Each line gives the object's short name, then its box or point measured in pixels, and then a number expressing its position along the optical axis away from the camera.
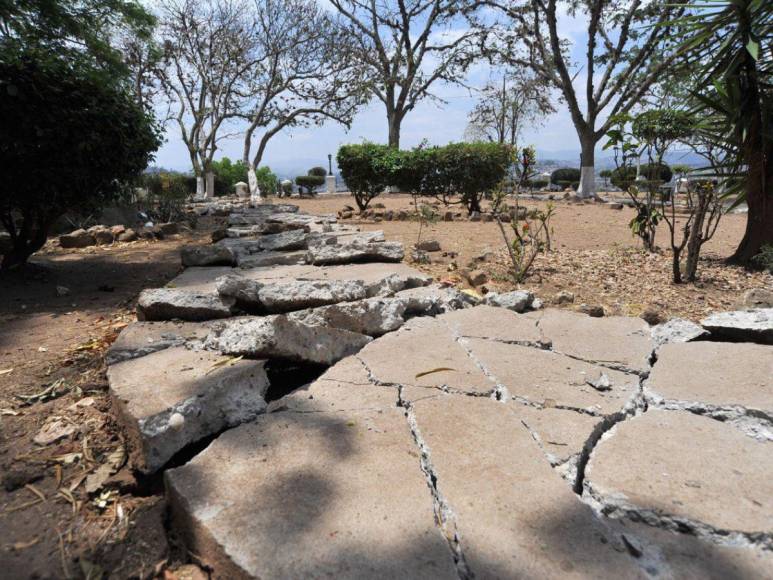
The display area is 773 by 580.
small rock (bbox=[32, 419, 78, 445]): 1.57
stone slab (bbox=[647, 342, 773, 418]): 1.67
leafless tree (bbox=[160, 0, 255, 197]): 17.11
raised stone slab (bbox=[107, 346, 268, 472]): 1.37
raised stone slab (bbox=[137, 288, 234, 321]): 2.36
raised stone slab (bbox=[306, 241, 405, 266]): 3.77
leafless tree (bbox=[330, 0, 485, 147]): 18.14
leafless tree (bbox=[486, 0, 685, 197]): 15.20
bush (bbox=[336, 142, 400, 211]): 9.61
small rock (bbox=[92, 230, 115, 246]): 6.29
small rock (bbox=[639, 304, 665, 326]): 2.73
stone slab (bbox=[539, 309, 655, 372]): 2.08
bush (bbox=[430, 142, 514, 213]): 9.03
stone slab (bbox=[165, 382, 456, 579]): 0.99
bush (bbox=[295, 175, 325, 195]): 23.23
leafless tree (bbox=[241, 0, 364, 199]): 16.39
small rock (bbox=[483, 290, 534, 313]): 2.78
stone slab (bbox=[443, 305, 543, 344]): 2.29
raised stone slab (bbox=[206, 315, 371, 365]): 1.82
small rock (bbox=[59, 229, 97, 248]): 6.00
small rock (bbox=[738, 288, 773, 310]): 2.95
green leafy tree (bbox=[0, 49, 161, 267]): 3.62
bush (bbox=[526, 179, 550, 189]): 27.97
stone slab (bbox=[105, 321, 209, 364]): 1.97
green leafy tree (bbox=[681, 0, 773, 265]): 4.16
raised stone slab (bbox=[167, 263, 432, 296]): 2.87
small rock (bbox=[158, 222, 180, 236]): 7.03
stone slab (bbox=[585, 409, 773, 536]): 1.14
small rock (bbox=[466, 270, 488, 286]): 3.60
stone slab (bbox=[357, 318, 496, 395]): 1.80
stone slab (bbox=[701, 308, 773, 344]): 2.18
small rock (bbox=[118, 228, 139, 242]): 6.48
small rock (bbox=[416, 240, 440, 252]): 4.99
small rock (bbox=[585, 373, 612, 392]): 1.80
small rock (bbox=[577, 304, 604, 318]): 2.85
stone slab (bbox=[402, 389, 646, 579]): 1.00
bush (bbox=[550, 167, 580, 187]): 29.20
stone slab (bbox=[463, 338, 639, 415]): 1.70
